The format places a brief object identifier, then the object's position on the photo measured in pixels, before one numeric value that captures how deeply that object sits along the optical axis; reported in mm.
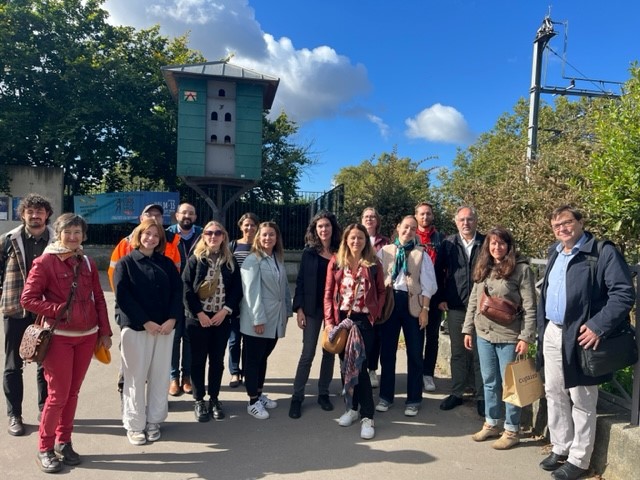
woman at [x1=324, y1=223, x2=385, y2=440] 3885
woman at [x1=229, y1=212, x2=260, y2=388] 4785
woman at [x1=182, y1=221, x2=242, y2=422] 4047
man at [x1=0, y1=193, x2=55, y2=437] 3615
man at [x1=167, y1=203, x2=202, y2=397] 4645
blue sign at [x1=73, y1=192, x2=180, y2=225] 13320
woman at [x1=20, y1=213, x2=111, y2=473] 3207
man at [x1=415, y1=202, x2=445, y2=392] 4859
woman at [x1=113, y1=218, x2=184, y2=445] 3578
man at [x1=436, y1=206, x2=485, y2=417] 4422
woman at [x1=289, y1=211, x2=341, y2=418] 4273
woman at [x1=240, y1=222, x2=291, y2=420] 4172
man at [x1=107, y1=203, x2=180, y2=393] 4162
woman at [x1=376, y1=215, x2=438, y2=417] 4301
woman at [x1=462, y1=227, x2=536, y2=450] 3635
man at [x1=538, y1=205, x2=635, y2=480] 2971
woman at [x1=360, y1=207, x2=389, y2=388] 4945
